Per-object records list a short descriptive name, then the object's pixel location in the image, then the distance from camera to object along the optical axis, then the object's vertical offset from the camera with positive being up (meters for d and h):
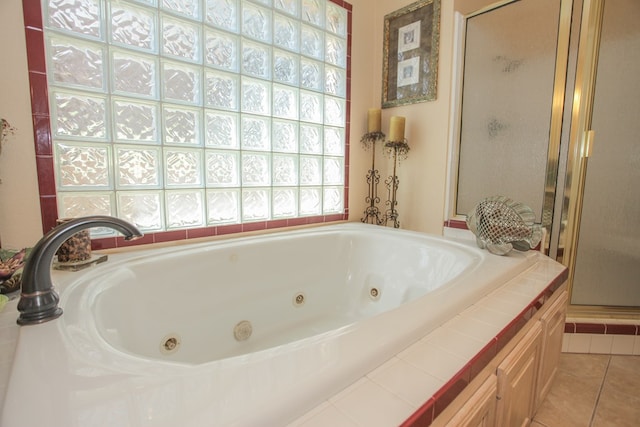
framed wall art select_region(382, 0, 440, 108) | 1.74 +0.77
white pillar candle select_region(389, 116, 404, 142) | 1.79 +0.30
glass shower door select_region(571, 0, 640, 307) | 1.37 +0.00
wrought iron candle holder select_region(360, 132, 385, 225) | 2.06 -0.13
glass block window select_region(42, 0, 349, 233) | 1.05 +0.30
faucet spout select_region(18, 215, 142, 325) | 0.57 -0.22
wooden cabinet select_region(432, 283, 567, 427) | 0.53 -0.45
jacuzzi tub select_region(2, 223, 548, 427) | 0.37 -0.30
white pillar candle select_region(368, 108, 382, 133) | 1.91 +0.37
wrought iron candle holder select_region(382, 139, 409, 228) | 1.85 -0.04
